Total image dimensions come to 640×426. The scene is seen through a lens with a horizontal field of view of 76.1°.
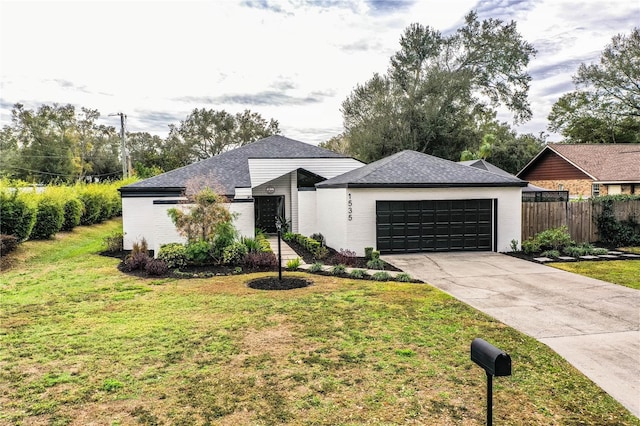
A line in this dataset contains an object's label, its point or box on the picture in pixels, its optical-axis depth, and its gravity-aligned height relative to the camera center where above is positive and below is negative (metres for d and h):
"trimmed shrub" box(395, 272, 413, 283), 10.29 -1.94
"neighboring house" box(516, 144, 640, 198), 23.45 +1.92
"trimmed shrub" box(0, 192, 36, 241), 12.91 -0.27
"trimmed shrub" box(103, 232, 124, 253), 15.24 -1.42
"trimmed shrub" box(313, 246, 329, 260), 13.47 -1.68
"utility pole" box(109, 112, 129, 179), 28.41 +4.75
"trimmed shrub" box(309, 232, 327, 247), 16.61 -1.50
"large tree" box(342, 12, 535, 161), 32.47 +9.25
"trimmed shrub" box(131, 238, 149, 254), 12.34 -1.31
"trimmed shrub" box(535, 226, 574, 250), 14.42 -1.43
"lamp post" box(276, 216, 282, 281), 9.52 -0.58
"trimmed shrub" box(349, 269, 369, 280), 10.80 -1.92
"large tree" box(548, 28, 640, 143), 33.44 +8.73
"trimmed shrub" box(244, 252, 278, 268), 11.84 -1.66
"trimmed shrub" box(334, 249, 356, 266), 12.59 -1.76
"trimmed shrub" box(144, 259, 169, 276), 10.86 -1.67
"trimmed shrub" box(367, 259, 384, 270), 11.81 -1.81
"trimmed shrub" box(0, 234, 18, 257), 12.10 -1.09
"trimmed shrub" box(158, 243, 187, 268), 11.95 -1.52
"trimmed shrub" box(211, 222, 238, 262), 12.30 -1.09
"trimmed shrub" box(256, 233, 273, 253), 13.06 -1.37
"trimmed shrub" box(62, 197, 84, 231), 18.16 -0.30
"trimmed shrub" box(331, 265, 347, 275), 11.28 -1.88
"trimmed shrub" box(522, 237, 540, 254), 13.99 -1.62
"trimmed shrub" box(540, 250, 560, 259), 13.27 -1.78
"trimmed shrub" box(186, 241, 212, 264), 12.04 -1.42
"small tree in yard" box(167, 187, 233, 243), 12.11 -0.36
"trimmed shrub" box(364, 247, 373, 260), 13.19 -1.64
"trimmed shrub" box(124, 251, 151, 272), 11.55 -1.60
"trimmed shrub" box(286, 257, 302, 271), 11.81 -1.79
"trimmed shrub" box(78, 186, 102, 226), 20.55 +0.07
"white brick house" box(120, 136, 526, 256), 13.77 -0.21
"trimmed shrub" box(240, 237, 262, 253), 12.82 -1.31
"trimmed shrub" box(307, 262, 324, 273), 11.60 -1.86
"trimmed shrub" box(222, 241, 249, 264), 12.21 -1.49
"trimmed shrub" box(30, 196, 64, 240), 15.31 -0.46
